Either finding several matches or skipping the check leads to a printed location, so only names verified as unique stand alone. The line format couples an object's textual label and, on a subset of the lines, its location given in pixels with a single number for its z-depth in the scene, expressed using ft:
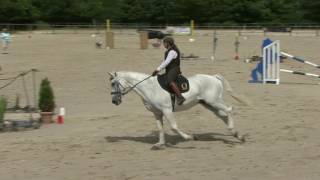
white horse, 35.12
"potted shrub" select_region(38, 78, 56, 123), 44.47
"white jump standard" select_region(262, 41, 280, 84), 70.54
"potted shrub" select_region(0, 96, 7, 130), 41.91
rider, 34.96
